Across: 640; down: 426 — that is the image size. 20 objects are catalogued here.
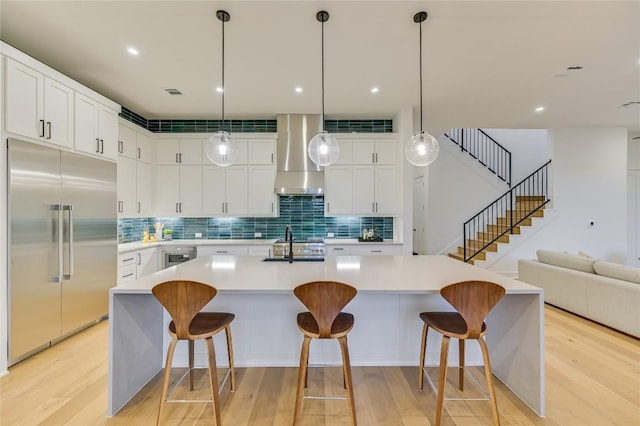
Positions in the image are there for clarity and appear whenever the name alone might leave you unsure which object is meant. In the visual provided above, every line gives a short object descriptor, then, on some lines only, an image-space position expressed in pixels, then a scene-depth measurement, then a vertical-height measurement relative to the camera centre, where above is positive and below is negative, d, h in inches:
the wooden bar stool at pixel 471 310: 68.3 -22.1
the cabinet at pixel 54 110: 100.7 +40.9
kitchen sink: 115.2 -17.6
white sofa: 124.3 -33.9
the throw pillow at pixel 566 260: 146.6 -23.9
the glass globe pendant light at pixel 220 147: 107.3 +23.8
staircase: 239.9 -3.4
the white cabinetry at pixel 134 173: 163.6 +23.5
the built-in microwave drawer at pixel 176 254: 182.2 -24.5
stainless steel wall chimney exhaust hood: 193.0 +43.2
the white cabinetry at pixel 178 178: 196.5 +23.3
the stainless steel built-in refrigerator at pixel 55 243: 101.2 -11.6
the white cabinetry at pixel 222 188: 197.0 +16.9
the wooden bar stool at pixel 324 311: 67.7 -22.1
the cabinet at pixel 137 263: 153.8 -27.6
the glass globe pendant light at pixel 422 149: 105.9 +23.3
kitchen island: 78.5 -33.2
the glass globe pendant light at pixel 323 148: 106.2 +23.3
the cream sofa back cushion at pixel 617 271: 126.1 -24.7
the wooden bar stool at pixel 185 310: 68.2 -22.2
